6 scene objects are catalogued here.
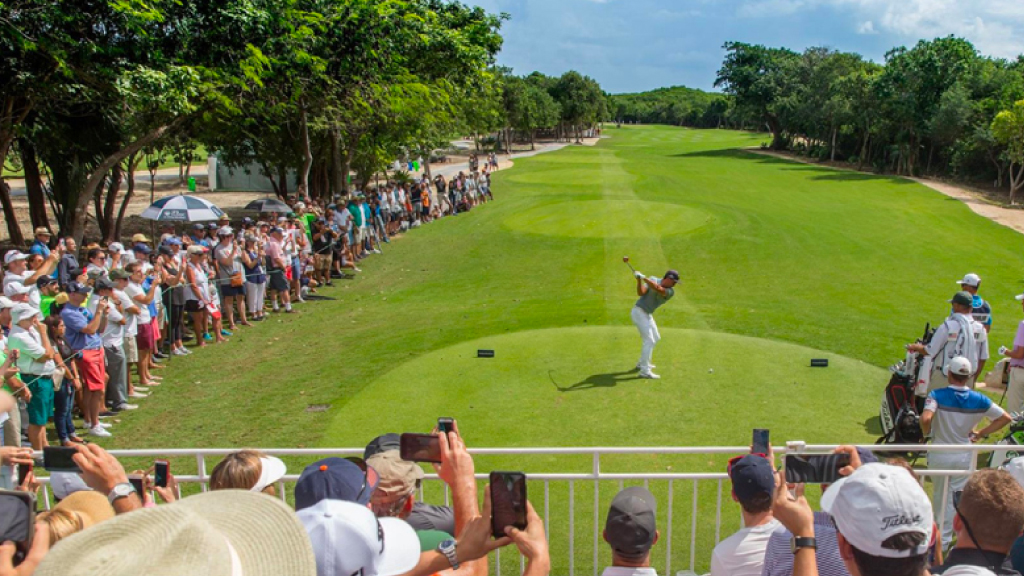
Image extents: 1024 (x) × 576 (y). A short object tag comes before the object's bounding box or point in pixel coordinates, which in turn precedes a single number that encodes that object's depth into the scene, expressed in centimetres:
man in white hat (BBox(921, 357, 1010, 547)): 700
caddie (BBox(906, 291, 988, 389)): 846
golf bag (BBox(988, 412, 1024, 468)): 599
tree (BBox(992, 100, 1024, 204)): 3172
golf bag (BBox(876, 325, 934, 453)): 809
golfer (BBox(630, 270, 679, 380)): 1065
